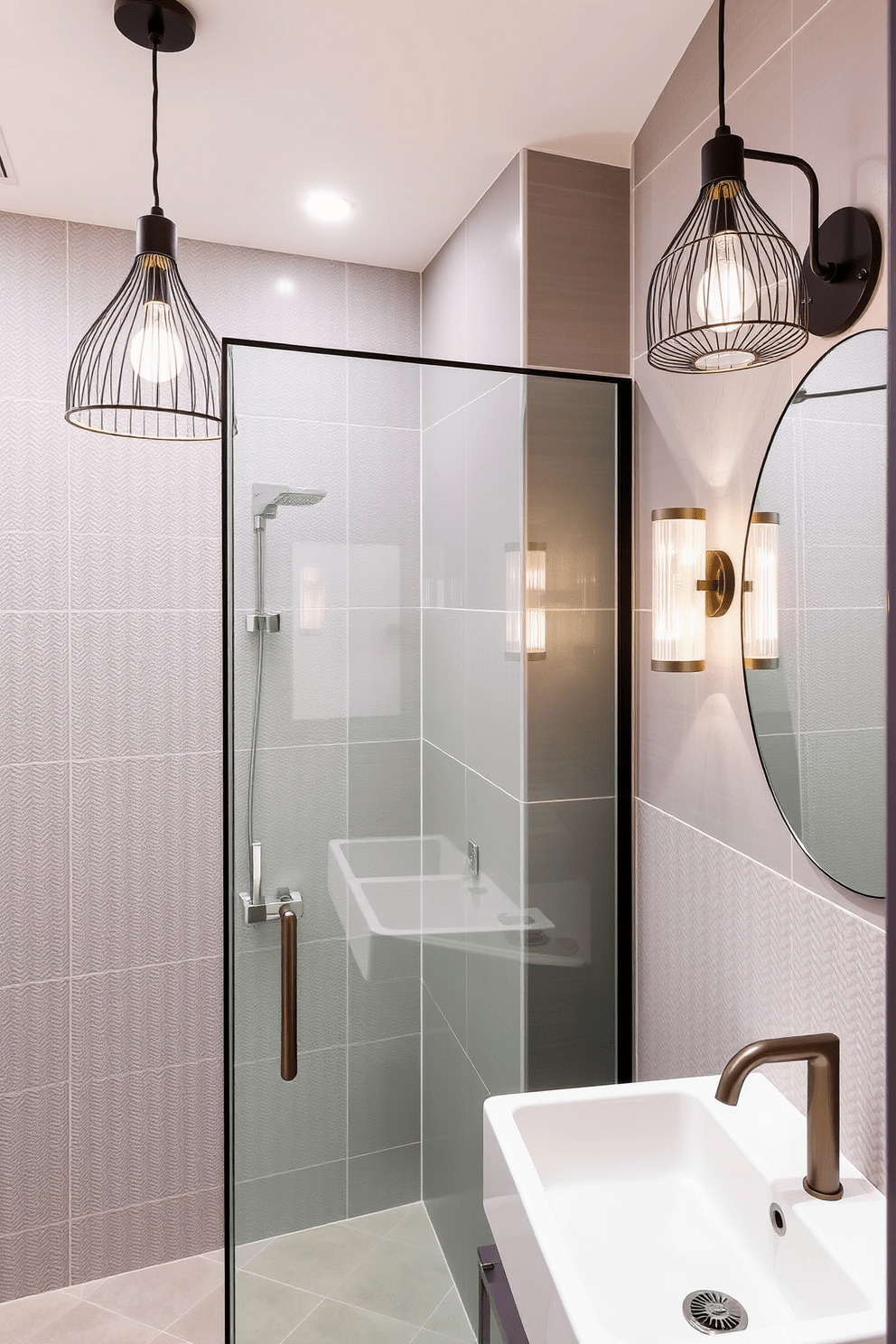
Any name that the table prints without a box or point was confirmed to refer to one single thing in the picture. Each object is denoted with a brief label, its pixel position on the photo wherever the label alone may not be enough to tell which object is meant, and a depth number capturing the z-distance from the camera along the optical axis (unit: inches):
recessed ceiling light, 78.3
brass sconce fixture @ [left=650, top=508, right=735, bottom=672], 58.5
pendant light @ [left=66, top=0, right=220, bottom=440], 52.5
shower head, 59.1
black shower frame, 70.7
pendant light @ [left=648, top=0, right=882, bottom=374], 41.2
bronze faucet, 44.3
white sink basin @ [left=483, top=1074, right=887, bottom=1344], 40.1
